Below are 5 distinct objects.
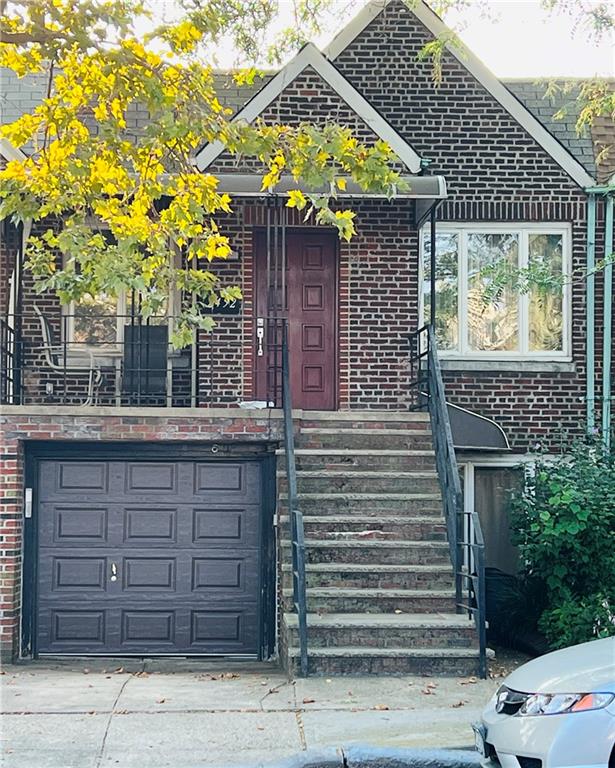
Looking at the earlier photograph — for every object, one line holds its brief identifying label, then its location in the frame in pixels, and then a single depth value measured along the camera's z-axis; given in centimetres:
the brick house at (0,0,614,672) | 1059
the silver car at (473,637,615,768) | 553
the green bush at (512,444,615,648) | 1038
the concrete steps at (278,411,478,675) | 951
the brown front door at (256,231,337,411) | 1333
